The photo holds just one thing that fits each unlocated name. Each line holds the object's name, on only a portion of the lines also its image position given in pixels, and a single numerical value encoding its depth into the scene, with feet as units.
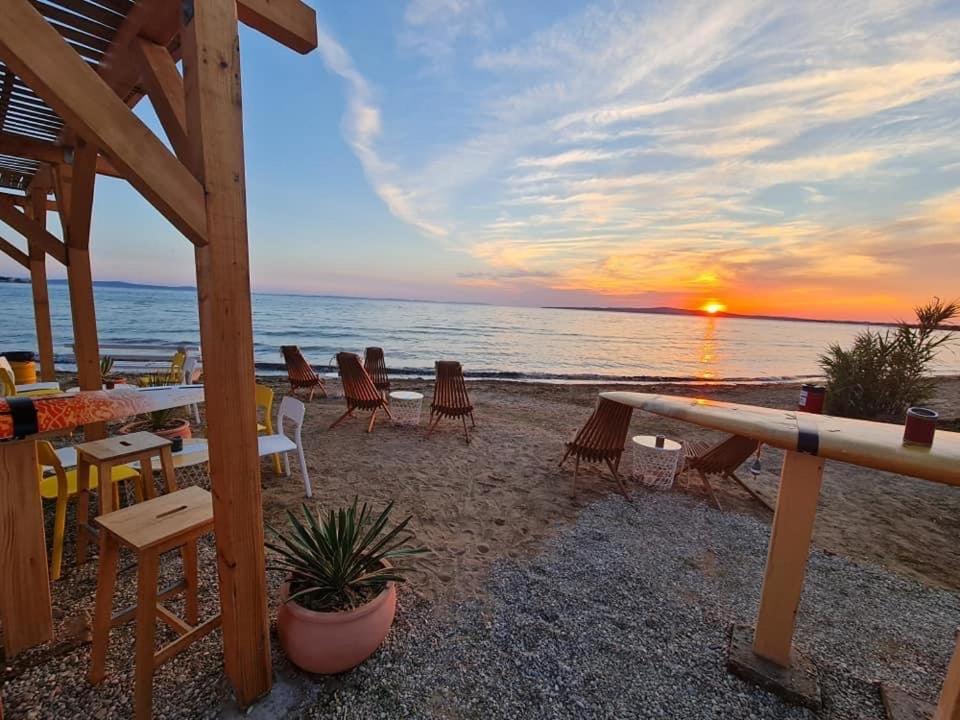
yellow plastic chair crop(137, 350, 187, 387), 19.60
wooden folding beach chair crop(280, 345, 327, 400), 23.91
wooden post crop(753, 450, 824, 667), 5.70
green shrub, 22.82
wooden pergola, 3.43
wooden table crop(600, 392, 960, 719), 4.81
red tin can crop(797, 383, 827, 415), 7.13
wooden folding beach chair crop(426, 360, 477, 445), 18.52
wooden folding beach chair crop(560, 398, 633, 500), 13.24
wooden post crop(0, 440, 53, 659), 5.47
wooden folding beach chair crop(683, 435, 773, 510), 12.49
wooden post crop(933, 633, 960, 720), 4.34
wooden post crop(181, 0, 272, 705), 4.09
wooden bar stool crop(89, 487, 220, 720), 4.74
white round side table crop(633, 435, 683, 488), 13.61
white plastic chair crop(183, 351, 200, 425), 20.68
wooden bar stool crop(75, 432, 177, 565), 6.57
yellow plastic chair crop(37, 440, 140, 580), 7.41
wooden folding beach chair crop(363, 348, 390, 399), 25.25
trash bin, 18.24
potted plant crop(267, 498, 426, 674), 5.51
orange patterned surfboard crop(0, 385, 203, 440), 5.62
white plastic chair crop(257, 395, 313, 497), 11.47
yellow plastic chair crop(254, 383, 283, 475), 12.76
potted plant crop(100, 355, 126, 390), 17.48
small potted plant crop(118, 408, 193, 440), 11.24
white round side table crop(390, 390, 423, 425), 19.86
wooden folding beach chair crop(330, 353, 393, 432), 18.84
